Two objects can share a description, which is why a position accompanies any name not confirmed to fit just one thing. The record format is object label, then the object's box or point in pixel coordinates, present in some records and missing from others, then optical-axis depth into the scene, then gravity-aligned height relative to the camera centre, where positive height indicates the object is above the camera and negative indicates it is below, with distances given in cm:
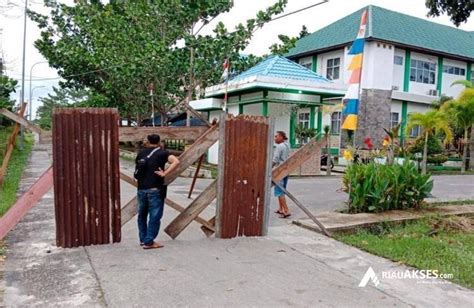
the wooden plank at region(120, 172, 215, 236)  666 -111
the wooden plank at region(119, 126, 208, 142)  667 -3
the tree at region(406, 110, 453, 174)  1973 +77
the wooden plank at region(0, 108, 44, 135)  603 +6
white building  2528 +455
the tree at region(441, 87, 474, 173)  2091 +143
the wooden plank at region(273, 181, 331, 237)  748 -136
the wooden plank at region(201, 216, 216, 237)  715 -148
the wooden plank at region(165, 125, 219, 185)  674 -25
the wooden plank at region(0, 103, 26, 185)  634 -22
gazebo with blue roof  1734 +167
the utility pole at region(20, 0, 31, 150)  2927 +334
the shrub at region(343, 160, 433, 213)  887 -90
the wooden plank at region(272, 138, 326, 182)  755 -39
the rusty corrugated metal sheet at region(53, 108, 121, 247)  607 -62
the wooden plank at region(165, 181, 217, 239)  695 -122
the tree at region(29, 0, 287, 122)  2180 +401
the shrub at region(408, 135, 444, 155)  2233 -28
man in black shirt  629 -75
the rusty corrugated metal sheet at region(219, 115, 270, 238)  699 -64
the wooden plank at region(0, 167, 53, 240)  602 -99
